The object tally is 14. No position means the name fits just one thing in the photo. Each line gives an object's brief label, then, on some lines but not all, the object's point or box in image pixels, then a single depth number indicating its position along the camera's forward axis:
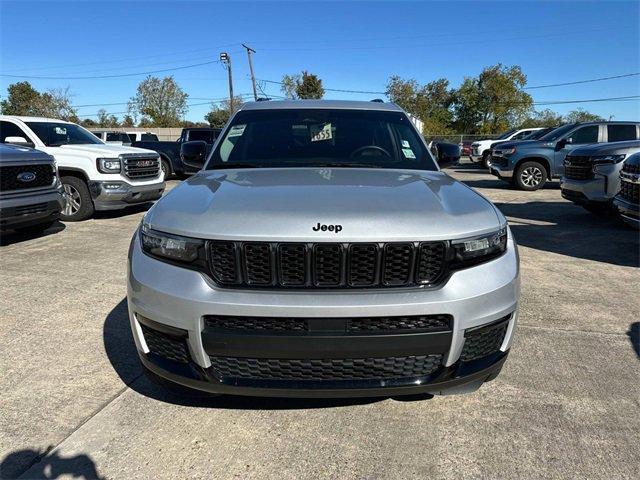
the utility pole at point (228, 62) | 46.66
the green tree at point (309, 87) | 62.58
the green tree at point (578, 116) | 62.86
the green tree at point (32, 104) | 56.53
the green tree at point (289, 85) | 64.12
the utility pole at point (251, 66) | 48.72
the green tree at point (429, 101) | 58.56
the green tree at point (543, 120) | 57.00
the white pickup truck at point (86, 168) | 8.67
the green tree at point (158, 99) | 74.00
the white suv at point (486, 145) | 20.92
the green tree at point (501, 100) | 54.81
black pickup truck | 15.60
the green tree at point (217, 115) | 75.25
